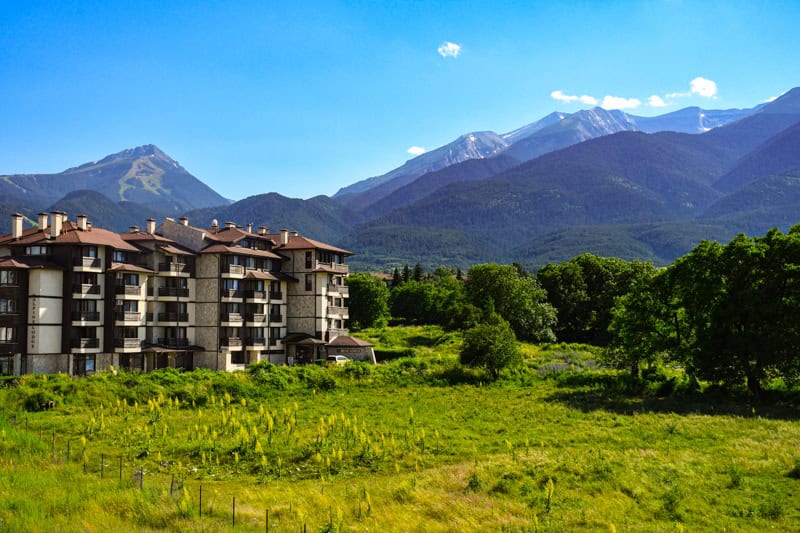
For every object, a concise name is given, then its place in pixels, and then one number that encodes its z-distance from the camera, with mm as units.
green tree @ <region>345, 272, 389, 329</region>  95375
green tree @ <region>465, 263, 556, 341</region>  85500
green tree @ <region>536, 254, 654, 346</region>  94500
